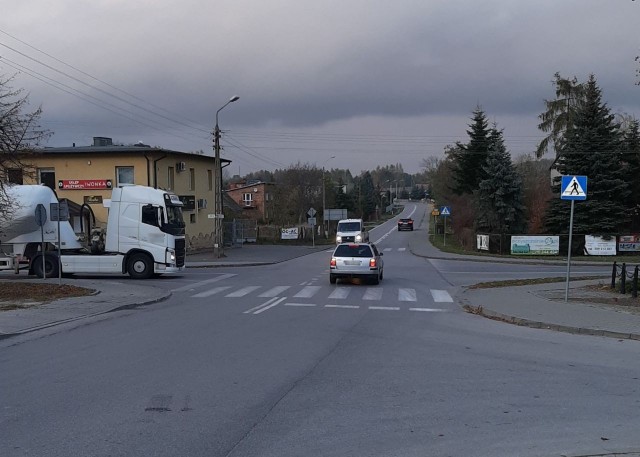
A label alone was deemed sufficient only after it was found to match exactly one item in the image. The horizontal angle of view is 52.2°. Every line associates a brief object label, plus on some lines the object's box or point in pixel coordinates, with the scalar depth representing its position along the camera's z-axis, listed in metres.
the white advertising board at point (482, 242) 47.16
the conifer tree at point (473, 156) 62.06
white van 47.69
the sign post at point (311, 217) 56.57
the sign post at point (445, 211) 53.42
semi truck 25.84
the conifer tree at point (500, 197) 51.50
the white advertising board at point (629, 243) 43.78
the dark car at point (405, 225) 91.94
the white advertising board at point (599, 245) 43.94
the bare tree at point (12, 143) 18.77
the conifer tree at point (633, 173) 46.94
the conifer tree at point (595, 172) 44.88
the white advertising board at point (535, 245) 44.03
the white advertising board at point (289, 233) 66.12
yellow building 42.06
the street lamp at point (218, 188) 39.72
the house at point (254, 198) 98.98
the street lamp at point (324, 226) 75.31
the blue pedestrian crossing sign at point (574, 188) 16.27
